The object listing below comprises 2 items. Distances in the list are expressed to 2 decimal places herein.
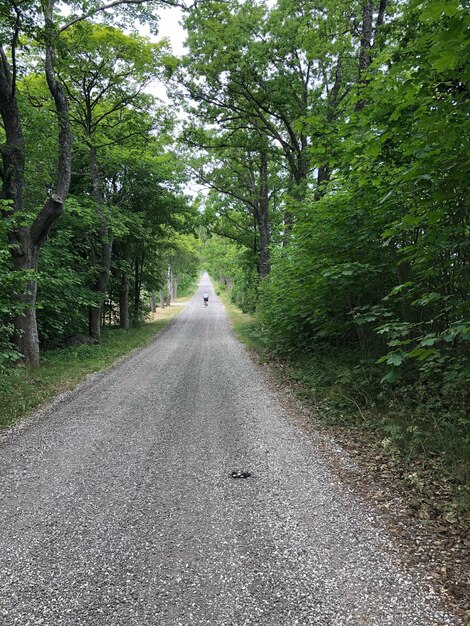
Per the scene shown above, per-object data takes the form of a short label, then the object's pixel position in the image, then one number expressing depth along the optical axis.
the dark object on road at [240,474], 3.86
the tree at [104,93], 10.76
